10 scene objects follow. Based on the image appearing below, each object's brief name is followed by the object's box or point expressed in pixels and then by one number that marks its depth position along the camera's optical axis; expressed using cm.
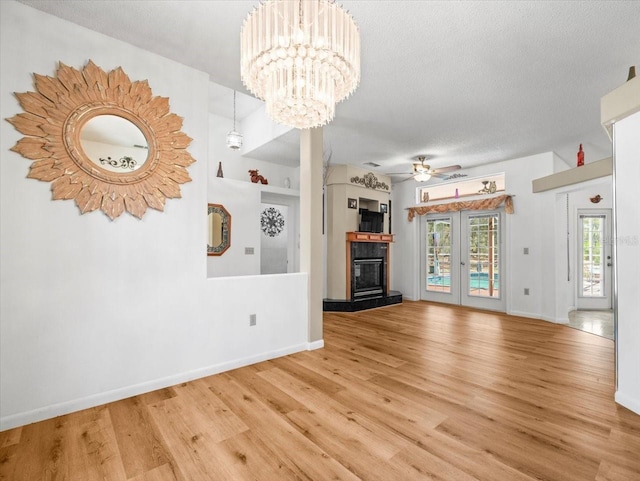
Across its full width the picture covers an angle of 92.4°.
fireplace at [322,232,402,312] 607
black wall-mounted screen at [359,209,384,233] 653
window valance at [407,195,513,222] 582
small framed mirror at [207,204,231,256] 492
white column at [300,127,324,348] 361
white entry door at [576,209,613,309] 628
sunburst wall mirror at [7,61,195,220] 219
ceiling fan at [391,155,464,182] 507
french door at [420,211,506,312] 619
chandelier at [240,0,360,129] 151
